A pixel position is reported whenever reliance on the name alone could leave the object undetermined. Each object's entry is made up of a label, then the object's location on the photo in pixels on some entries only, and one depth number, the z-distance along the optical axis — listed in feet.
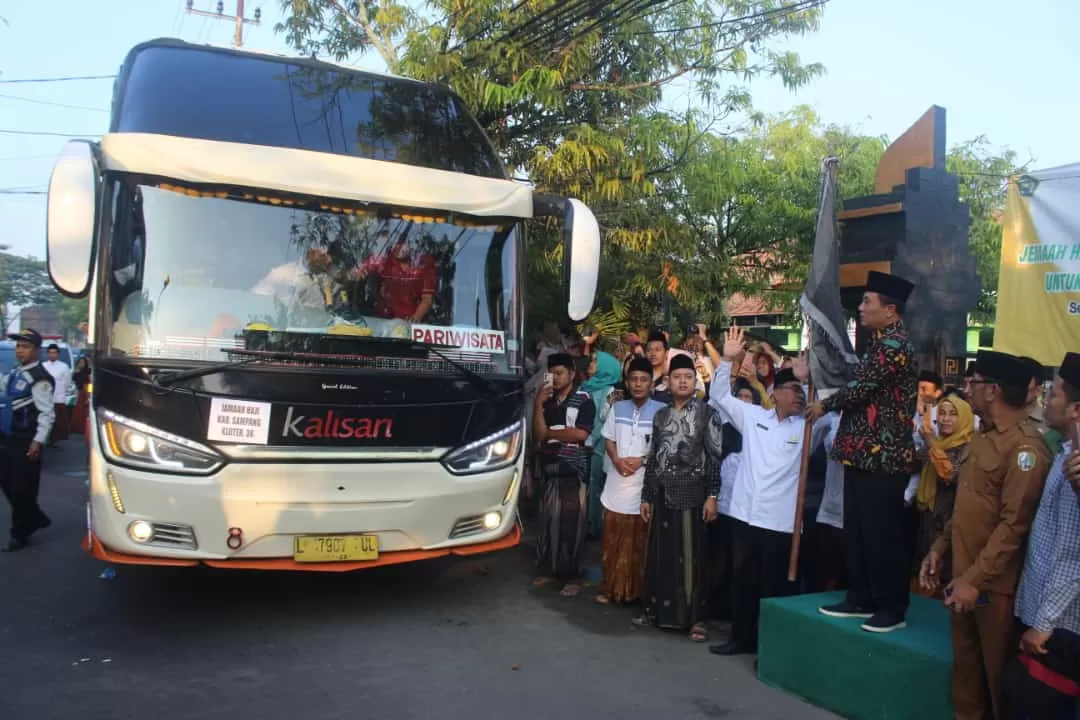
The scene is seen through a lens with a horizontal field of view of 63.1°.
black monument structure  25.05
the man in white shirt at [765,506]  16.98
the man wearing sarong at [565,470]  21.45
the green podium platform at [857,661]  13.05
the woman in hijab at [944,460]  16.42
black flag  16.10
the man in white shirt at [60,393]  36.70
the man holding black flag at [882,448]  14.06
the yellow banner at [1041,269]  15.99
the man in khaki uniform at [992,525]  11.22
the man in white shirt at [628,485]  19.75
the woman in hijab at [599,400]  24.02
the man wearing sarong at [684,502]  18.13
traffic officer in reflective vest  24.72
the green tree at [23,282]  191.83
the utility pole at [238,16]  78.33
